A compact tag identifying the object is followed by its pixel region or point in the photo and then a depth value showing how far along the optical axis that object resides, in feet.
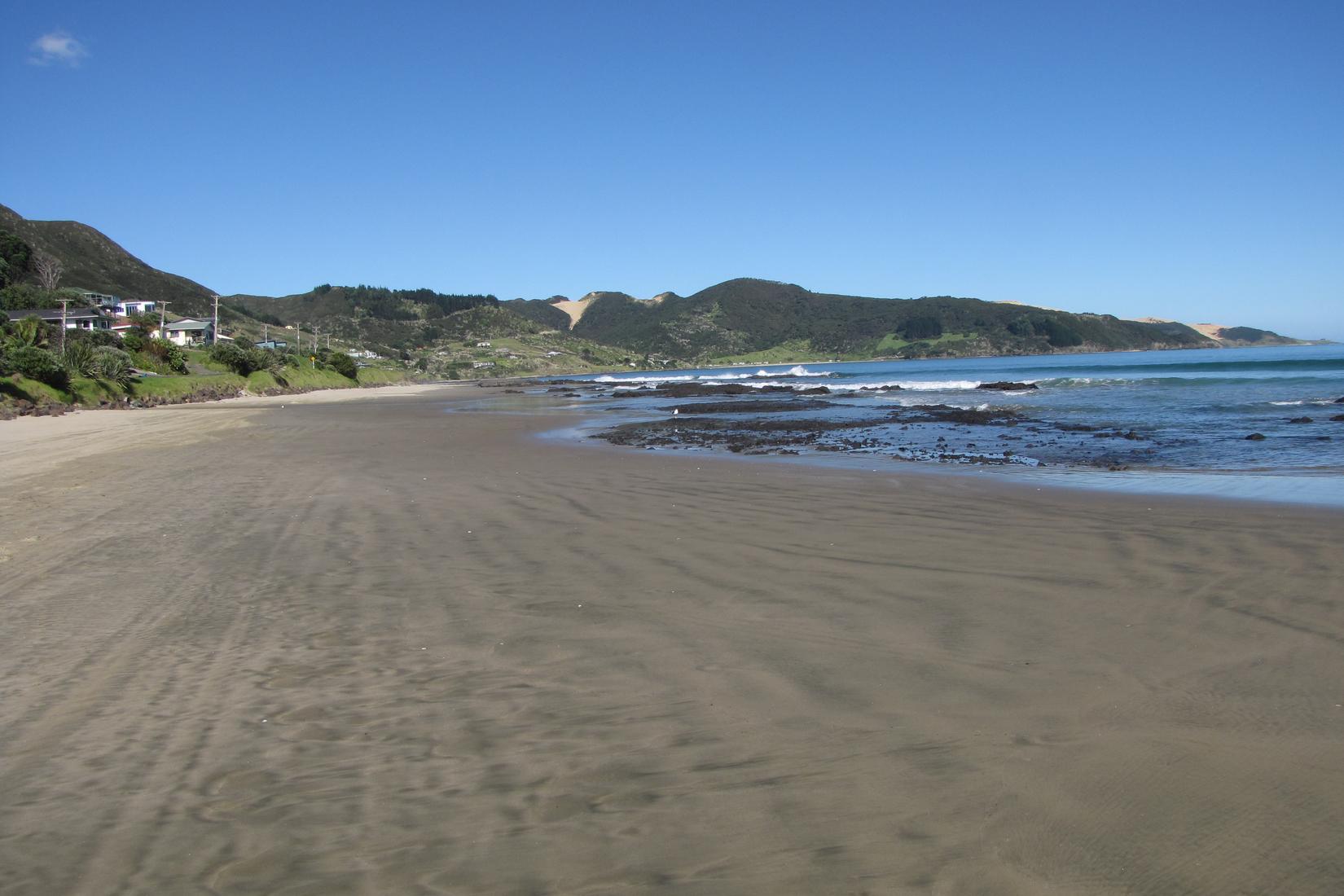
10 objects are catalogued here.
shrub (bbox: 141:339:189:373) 160.15
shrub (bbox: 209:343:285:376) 177.17
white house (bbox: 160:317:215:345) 278.95
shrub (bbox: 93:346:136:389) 118.32
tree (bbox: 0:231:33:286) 312.91
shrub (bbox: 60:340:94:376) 110.01
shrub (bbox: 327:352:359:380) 243.81
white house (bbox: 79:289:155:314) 307.99
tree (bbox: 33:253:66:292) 335.36
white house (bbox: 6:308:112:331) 224.53
